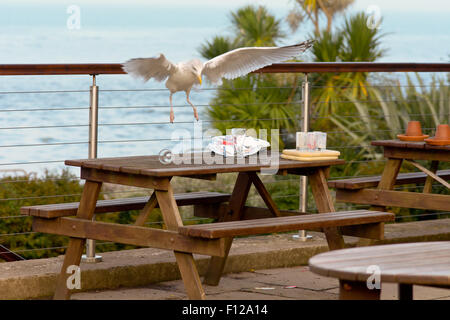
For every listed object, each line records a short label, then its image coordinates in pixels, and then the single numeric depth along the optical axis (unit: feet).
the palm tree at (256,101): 37.70
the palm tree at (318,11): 67.10
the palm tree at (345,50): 39.63
